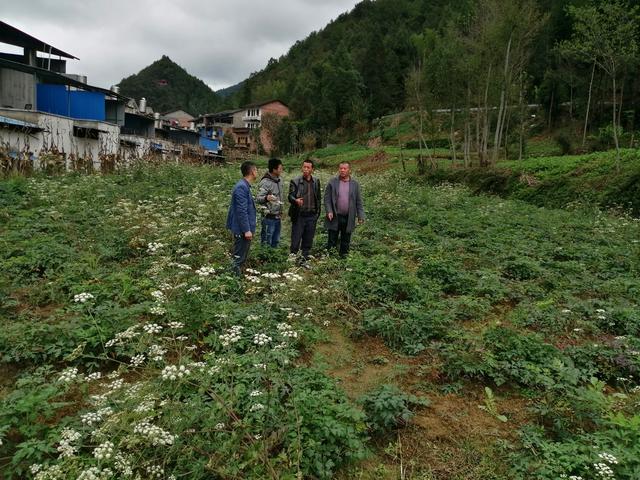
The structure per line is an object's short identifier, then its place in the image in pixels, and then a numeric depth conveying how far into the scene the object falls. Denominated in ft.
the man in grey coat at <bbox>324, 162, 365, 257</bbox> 27.30
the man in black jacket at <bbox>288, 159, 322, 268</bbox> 26.23
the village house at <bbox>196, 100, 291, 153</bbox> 287.69
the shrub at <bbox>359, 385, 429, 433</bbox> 12.42
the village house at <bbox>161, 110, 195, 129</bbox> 312.60
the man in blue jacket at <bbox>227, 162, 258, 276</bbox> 22.17
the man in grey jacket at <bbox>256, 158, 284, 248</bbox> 26.30
